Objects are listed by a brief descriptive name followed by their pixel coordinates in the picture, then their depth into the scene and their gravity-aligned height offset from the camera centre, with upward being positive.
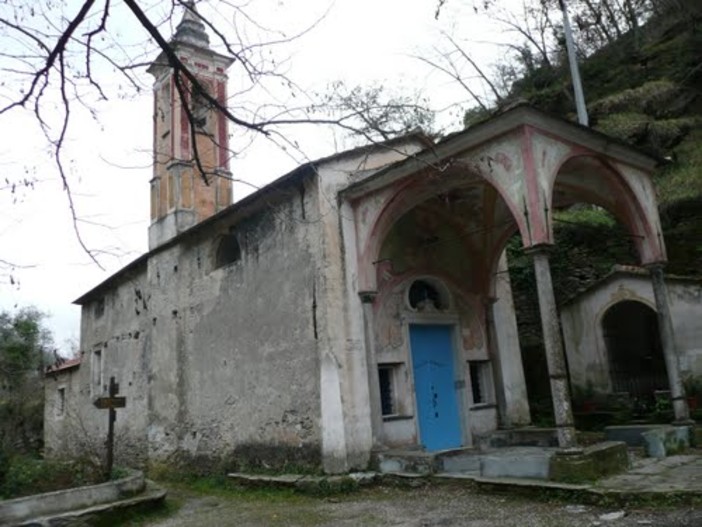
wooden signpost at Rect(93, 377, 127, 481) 9.12 +0.20
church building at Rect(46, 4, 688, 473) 8.71 +1.79
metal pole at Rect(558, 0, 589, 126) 20.22 +10.09
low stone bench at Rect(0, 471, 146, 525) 6.70 -0.95
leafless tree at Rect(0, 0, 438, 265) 3.54 +2.22
